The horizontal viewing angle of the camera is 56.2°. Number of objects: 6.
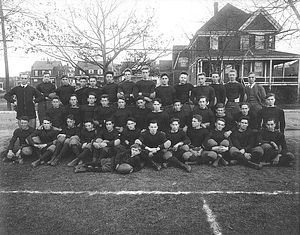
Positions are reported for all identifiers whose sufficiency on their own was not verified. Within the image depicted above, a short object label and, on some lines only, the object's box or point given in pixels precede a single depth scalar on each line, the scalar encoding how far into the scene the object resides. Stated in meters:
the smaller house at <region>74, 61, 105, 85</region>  61.88
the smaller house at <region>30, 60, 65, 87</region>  61.00
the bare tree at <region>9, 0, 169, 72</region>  12.59
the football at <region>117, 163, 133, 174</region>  5.16
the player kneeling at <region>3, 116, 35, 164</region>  6.08
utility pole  19.02
